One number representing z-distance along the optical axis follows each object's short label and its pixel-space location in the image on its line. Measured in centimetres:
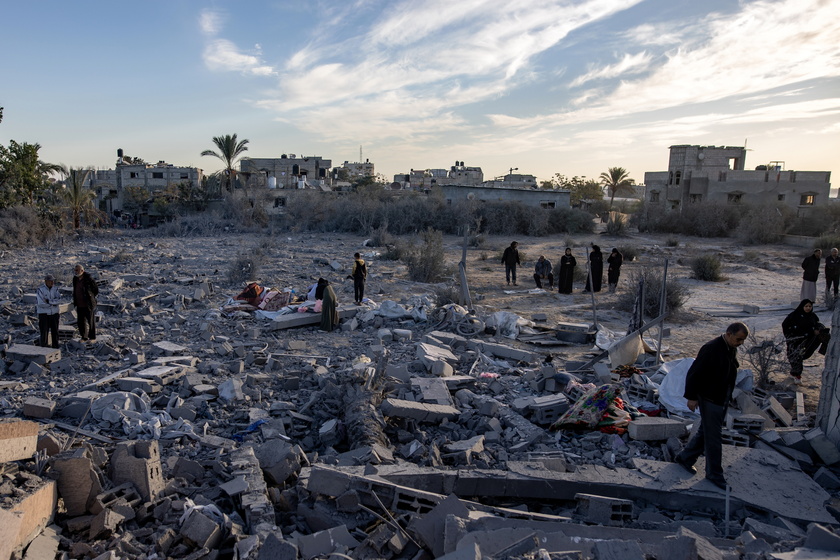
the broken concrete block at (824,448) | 492
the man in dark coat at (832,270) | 1162
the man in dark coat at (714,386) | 443
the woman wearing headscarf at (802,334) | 723
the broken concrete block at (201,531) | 355
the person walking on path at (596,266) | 1319
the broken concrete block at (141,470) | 399
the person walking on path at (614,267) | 1373
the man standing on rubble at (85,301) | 835
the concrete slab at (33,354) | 741
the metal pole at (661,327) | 749
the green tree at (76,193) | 2675
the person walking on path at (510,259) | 1491
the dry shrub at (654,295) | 1135
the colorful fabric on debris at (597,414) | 559
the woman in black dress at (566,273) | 1364
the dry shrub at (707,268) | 1653
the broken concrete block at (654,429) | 532
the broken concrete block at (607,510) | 409
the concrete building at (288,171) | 3972
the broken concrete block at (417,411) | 566
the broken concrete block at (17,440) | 377
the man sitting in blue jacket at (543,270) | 1464
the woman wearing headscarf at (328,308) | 994
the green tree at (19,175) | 2256
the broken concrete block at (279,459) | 449
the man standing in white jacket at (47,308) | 800
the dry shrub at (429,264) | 1534
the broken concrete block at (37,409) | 559
